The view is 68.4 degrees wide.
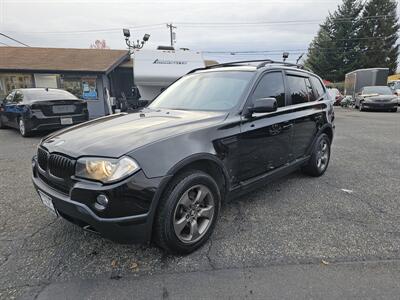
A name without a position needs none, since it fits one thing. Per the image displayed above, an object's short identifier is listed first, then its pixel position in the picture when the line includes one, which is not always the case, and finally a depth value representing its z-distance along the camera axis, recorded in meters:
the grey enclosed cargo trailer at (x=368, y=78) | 22.56
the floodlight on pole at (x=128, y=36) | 17.55
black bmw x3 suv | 2.27
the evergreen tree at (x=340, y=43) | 41.44
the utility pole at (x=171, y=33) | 42.16
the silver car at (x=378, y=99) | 17.52
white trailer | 13.03
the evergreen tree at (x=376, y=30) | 41.16
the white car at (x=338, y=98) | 25.97
